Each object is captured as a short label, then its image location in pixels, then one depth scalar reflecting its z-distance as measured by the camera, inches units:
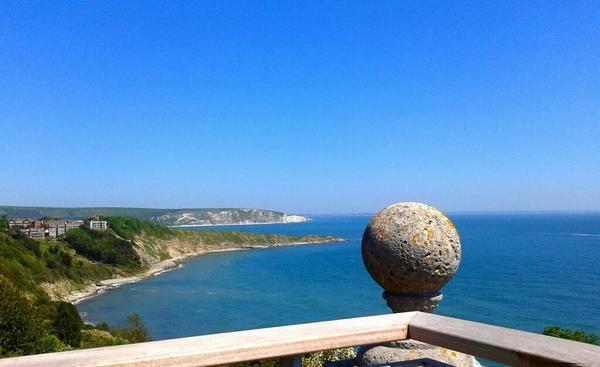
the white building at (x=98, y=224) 4576.8
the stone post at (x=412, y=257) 154.2
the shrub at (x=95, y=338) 1495.0
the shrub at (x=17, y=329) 1235.9
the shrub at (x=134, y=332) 1733.5
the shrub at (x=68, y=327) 1513.3
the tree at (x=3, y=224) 3669.3
